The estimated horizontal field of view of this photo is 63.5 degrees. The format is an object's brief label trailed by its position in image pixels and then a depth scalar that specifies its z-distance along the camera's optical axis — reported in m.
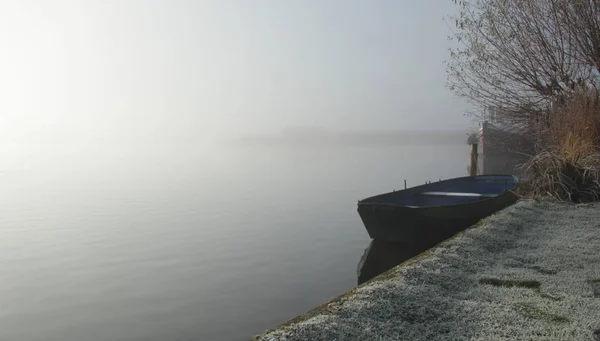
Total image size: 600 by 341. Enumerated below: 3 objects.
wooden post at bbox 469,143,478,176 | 29.86
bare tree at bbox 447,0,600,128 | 13.07
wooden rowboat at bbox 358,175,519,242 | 11.20
